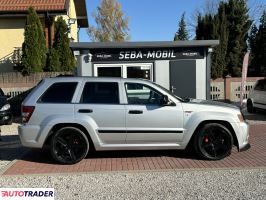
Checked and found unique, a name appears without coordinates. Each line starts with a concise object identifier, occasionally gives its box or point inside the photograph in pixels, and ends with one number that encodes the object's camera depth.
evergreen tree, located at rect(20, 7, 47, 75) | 9.96
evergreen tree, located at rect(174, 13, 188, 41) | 35.04
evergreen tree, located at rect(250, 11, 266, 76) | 13.30
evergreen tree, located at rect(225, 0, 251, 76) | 12.14
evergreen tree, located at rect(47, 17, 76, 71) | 10.49
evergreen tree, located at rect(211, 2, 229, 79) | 11.05
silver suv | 4.13
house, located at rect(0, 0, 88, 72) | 12.03
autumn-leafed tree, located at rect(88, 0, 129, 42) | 26.99
